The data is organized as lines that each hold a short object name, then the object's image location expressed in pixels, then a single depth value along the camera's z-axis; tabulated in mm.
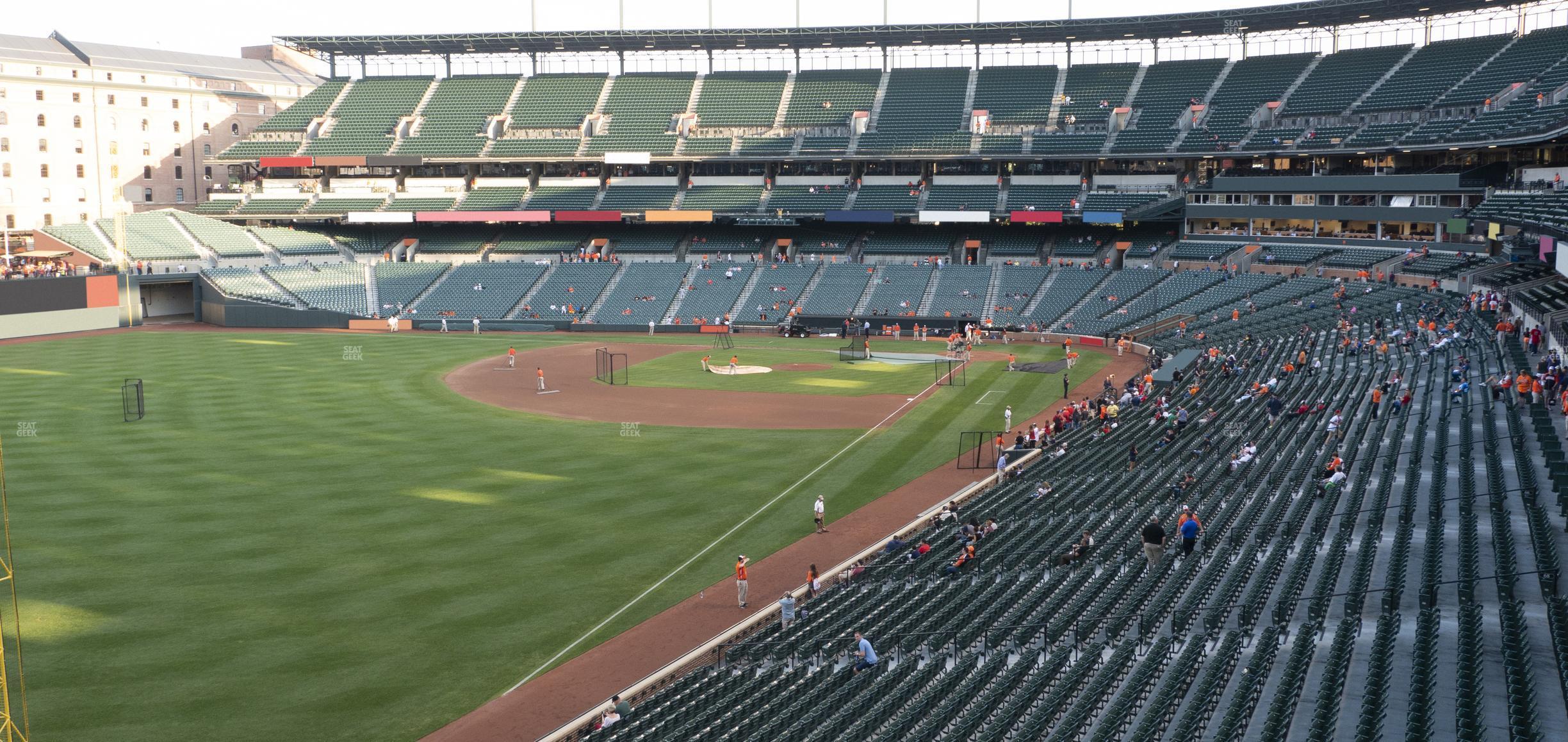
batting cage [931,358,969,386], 53812
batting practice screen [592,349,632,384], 55469
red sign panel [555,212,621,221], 89188
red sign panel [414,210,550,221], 89562
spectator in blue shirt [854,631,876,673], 19016
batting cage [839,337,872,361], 62062
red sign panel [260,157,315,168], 92688
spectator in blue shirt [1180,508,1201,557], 22688
